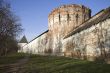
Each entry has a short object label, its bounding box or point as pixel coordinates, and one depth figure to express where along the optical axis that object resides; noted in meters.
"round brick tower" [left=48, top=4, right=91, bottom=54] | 15.65
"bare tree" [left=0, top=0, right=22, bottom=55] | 8.44
